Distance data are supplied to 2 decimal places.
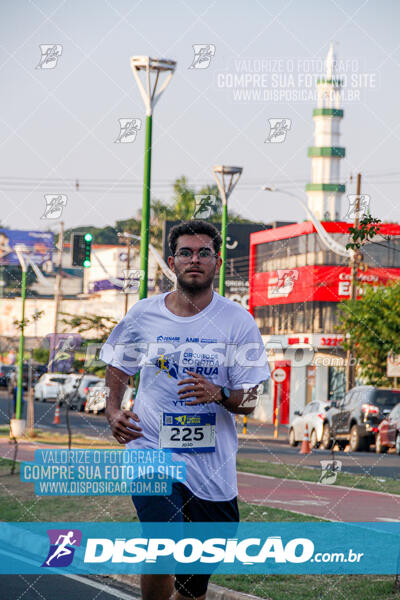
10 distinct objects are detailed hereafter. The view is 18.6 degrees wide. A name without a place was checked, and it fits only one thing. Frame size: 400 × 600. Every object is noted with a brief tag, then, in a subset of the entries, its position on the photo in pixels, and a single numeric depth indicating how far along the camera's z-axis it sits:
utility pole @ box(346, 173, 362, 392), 37.32
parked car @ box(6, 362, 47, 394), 61.07
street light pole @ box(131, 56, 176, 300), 16.80
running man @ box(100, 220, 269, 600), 5.52
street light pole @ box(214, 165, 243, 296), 21.17
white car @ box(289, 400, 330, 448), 31.45
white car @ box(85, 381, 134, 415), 40.45
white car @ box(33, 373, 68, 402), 58.28
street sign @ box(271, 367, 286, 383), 48.34
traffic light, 18.89
